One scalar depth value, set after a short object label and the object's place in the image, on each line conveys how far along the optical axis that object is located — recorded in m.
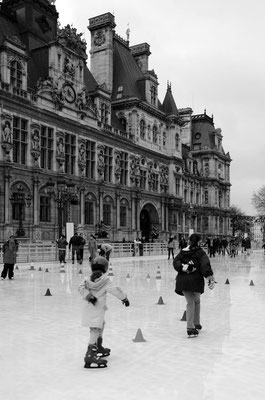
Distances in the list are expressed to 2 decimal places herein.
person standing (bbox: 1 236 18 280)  17.81
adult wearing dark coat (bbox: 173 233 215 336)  8.27
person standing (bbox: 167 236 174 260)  34.97
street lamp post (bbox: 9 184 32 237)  33.25
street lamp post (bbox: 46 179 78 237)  31.19
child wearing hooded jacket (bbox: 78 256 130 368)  6.55
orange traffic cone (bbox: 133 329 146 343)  7.84
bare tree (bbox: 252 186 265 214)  69.81
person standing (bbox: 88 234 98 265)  25.16
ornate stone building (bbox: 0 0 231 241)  36.03
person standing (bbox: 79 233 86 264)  27.56
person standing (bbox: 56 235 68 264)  26.66
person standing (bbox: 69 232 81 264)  27.44
